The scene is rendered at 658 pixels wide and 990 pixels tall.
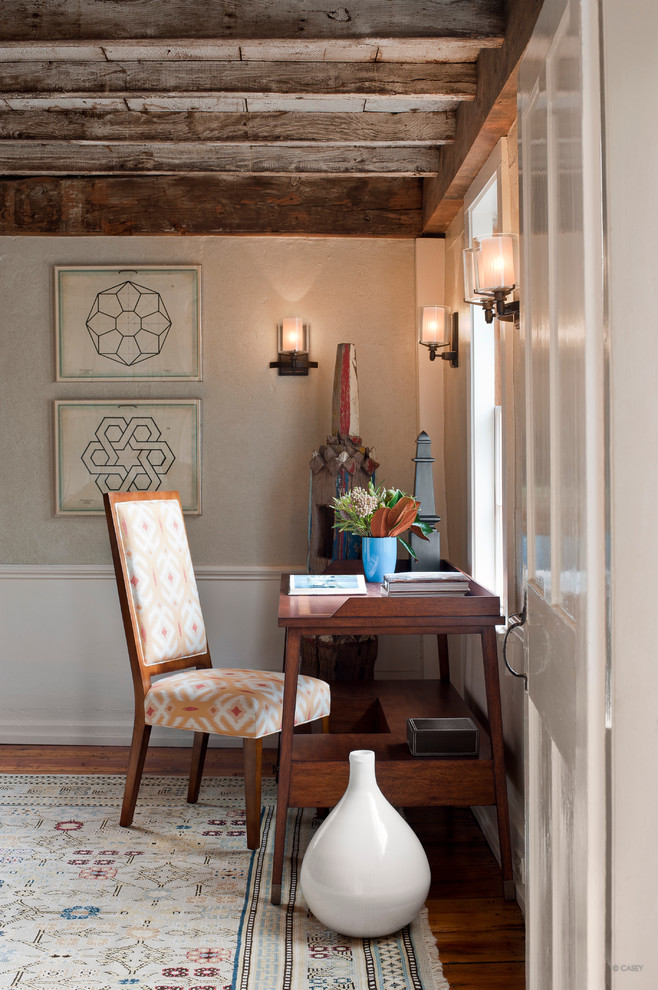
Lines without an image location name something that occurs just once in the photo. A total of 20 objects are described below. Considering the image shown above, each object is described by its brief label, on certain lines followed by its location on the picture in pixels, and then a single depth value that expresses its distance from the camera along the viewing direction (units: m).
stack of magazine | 2.45
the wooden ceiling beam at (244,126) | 2.99
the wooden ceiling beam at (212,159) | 3.32
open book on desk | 2.61
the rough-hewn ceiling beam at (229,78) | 2.53
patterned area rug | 2.03
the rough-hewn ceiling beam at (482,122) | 2.11
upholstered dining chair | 2.69
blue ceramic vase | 2.86
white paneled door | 1.04
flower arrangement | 2.87
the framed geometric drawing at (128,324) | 3.73
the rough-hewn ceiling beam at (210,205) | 3.66
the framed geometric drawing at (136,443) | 3.75
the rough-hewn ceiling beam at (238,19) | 2.22
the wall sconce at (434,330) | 3.36
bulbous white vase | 2.10
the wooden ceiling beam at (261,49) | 2.23
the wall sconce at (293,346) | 3.65
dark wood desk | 2.36
